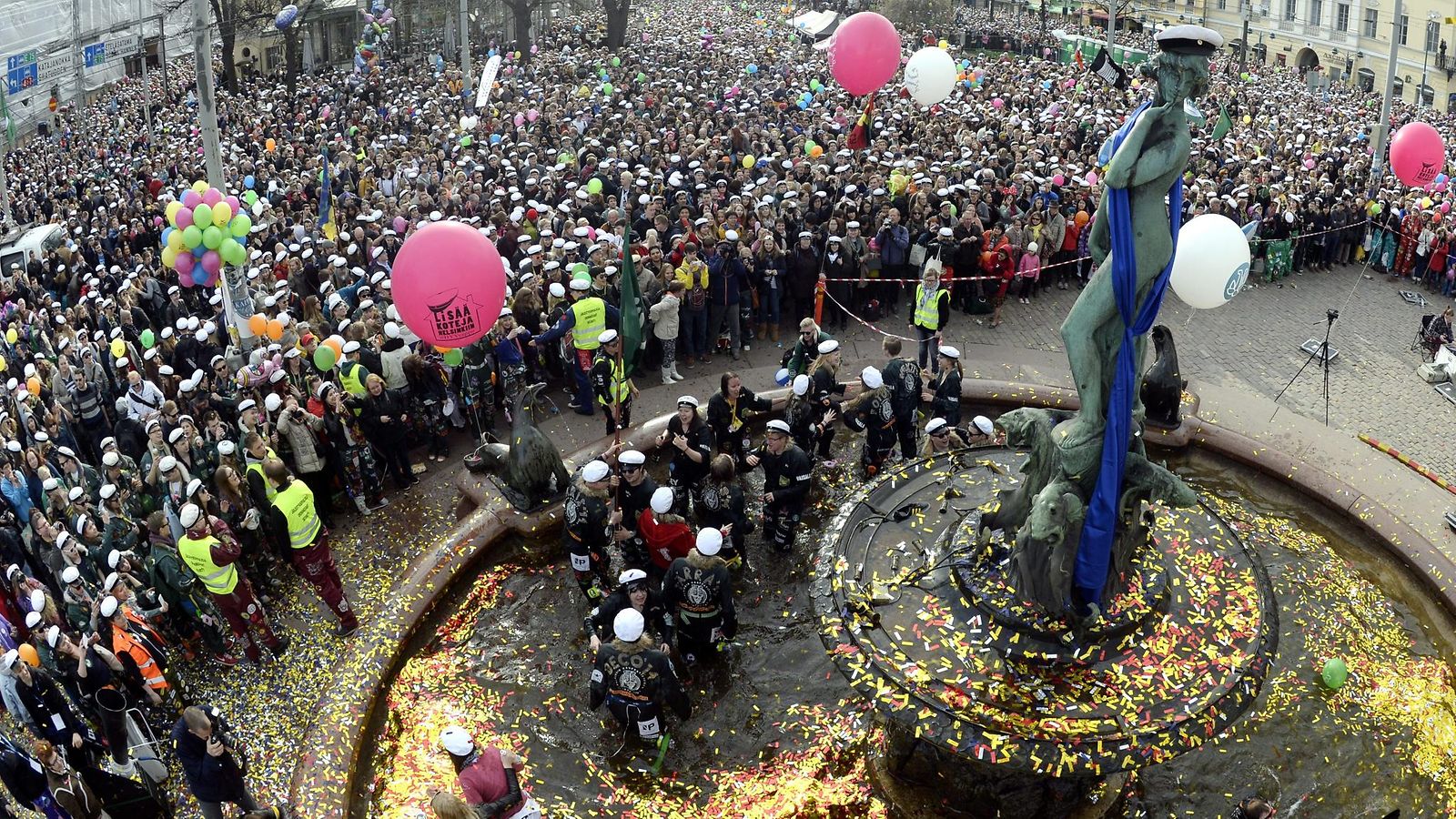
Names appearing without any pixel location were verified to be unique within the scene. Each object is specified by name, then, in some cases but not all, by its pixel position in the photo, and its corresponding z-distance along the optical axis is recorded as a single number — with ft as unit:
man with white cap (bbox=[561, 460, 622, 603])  33.76
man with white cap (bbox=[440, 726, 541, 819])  24.67
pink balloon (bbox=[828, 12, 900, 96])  75.97
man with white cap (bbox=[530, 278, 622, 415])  45.93
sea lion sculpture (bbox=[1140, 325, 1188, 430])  41.57
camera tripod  50.41
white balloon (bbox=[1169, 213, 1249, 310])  38.88
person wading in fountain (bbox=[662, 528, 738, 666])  30.71
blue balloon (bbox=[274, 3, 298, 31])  82.53
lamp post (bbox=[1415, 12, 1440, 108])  163.36
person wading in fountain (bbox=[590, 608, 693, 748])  27.86
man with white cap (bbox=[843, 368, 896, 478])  38.88
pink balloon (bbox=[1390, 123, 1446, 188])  61.77
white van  67.65
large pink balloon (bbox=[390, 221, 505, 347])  38.70
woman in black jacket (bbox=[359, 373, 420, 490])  41.11
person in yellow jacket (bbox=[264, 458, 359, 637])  33.24
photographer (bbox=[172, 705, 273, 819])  26.07
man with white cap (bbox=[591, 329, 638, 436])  43.21
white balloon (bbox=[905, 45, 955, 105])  78.43
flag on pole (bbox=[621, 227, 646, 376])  45.29
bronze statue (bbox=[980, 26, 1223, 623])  24.04
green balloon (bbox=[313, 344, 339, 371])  43.88
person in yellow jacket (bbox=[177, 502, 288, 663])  32.17
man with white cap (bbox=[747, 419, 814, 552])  36.06
